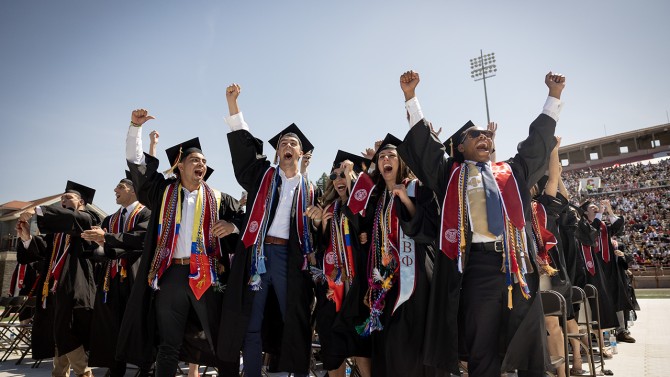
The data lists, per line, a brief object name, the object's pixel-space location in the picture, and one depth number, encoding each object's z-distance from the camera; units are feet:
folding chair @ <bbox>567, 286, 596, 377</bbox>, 16.53
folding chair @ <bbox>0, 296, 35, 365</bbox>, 25.64
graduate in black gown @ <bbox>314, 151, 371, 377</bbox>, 14.33
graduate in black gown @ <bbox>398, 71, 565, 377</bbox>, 11.20
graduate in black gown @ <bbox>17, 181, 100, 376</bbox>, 18.60
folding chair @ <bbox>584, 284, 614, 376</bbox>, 18.20
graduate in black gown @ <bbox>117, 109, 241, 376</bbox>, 13.84
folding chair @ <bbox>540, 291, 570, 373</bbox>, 13.11
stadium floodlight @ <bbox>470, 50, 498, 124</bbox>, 118.01
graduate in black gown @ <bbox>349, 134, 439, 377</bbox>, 13.05
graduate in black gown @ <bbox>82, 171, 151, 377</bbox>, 17.21
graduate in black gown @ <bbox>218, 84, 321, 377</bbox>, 13.80
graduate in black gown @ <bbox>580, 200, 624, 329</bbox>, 25.58
